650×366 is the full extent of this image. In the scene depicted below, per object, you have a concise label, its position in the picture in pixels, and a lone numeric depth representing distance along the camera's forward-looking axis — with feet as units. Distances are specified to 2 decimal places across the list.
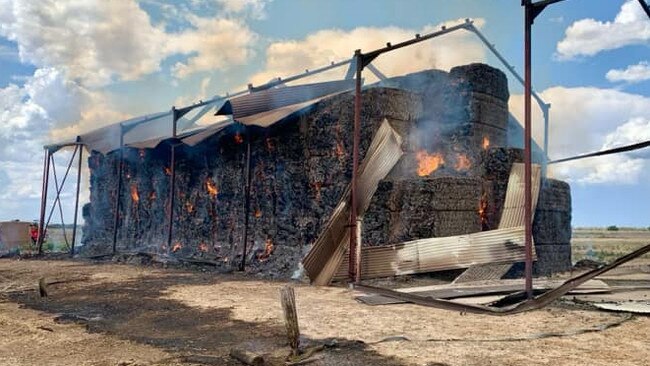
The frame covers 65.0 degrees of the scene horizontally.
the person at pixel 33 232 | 94.99
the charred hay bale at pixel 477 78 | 50.72
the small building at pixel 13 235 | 92.89
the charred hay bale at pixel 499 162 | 46.24
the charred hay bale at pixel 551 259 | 47.55
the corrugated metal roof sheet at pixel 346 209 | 41.57
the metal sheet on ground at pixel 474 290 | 31.99
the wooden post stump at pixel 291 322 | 19.54
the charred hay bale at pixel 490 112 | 50.60
